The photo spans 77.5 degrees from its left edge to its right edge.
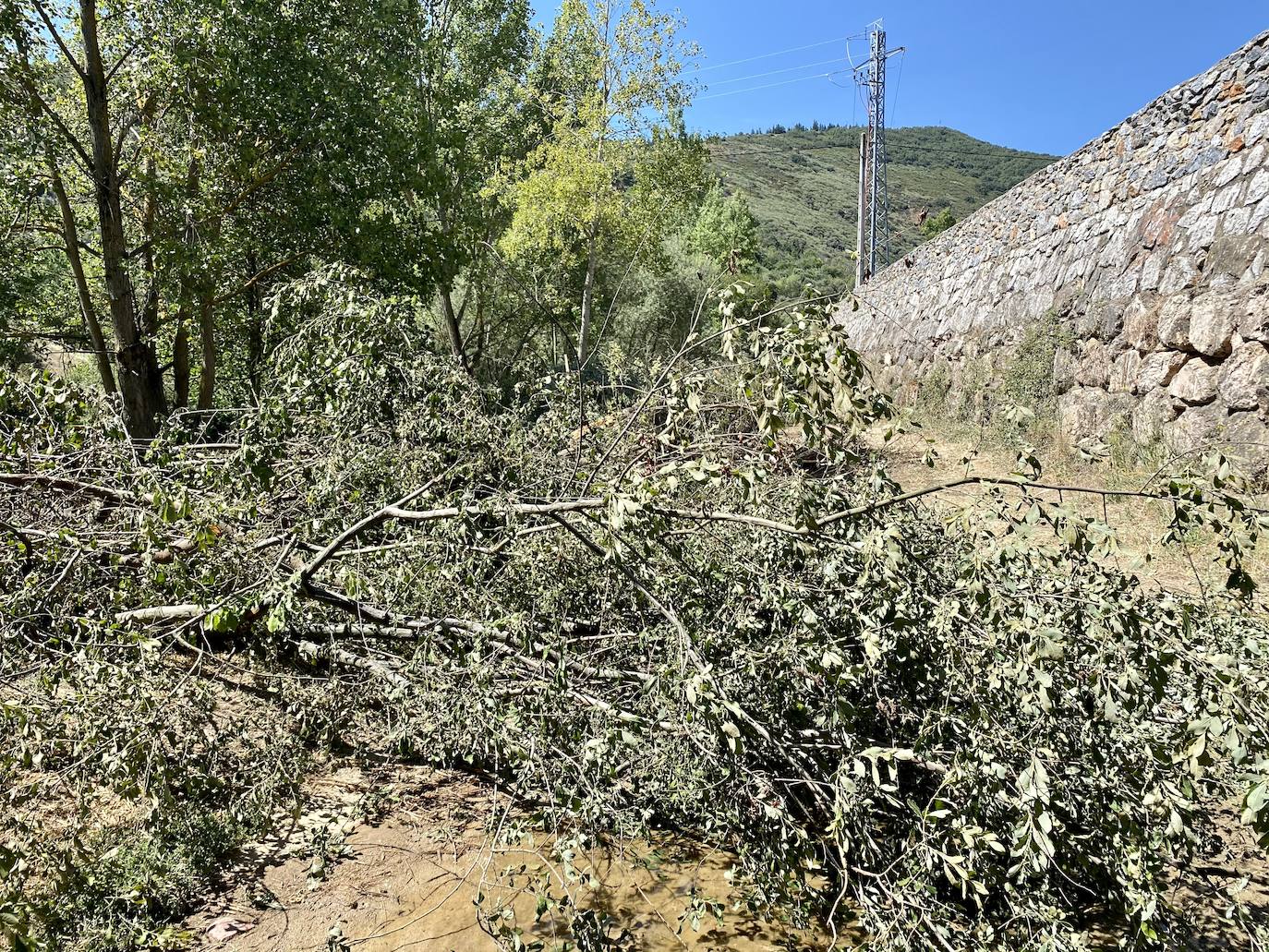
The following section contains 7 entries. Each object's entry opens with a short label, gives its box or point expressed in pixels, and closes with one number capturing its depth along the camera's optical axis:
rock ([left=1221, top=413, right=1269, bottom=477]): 6.37
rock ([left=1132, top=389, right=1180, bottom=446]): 7.63
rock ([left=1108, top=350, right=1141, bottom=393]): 8.16
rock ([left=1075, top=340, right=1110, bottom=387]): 8.66
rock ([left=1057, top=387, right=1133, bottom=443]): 8.23
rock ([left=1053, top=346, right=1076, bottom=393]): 9.28
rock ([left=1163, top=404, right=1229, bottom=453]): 6.98
